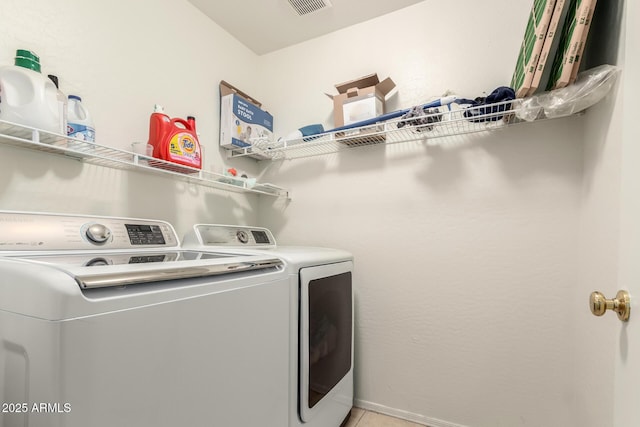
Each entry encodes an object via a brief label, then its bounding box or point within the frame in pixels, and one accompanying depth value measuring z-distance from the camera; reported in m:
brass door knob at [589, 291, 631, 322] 0.65
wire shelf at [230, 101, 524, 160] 1.46
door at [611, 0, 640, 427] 0.61
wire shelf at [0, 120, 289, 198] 0.99
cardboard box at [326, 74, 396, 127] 1.75
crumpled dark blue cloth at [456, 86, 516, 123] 1.32
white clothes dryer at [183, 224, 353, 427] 1.17
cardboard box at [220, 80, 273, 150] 1.96
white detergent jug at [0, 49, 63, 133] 0.97
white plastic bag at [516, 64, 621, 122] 1.04
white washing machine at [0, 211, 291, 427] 0.52
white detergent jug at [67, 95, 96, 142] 1.17
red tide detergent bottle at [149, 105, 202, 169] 1.41
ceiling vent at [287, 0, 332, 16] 1.82
